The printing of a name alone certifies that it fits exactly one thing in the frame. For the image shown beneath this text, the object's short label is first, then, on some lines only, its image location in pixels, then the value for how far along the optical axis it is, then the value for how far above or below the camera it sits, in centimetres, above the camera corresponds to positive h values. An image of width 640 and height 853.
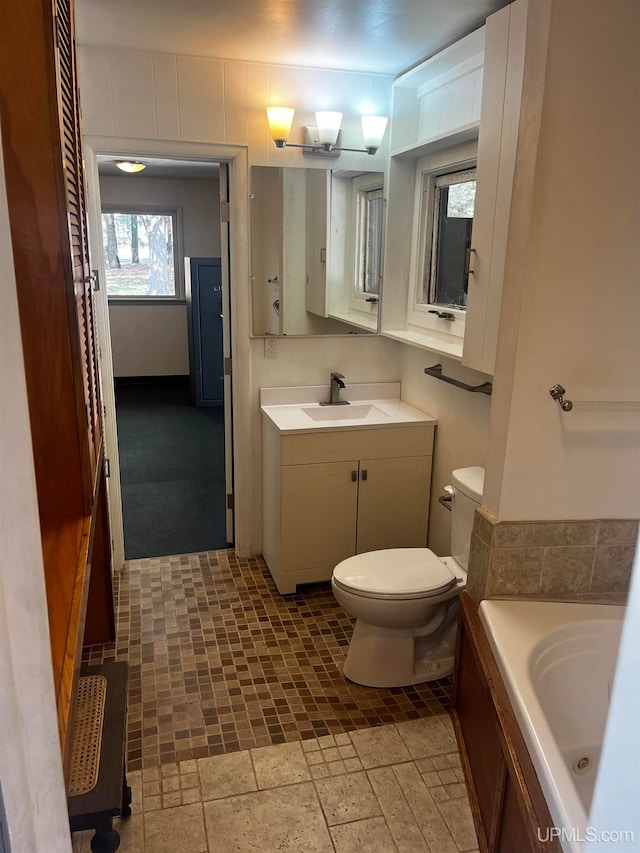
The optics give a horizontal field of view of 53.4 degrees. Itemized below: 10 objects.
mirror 311 -2
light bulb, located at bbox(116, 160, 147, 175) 548 +64
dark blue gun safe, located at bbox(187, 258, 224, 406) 612 -73
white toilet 234 -127
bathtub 175 -112
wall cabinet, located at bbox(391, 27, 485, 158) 247 +63
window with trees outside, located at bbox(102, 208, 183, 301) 684 -13
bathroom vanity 296 -111
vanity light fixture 290 +52
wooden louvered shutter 147 +7
